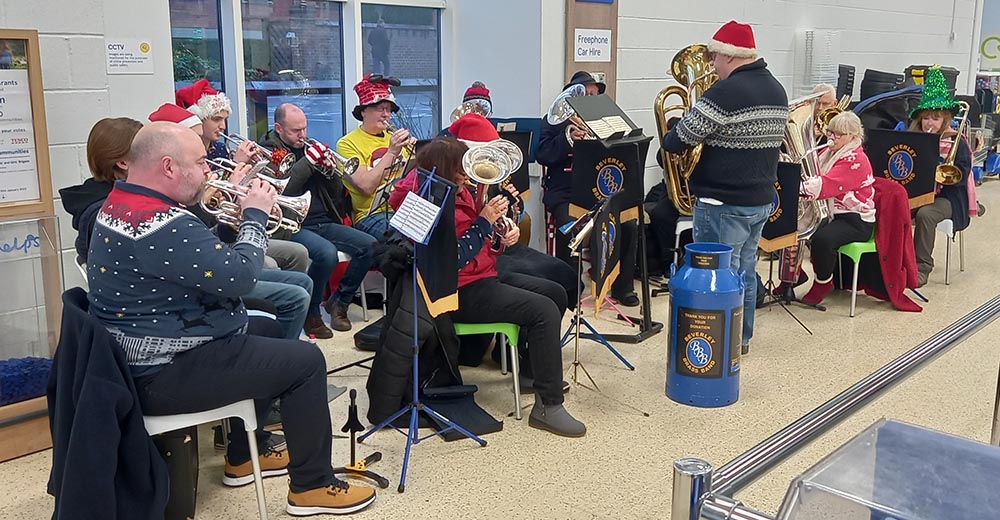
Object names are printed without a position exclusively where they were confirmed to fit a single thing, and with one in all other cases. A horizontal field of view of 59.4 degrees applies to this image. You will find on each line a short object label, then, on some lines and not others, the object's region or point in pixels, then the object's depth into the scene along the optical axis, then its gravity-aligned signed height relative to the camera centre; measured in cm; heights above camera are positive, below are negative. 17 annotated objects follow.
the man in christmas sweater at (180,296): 220 -54
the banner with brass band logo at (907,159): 492 -41
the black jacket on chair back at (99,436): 211 -85
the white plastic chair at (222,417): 229 -88
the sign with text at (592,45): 559 +25
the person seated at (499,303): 312 -77
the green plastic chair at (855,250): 468 -87
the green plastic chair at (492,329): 320 -88
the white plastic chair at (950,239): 524 -97
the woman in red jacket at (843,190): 453 -54
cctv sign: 361 +11
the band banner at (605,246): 357 -67
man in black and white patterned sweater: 360 -22
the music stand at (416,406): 279 -111
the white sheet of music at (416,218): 271 -41
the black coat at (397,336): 307 -88
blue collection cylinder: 339 -93
